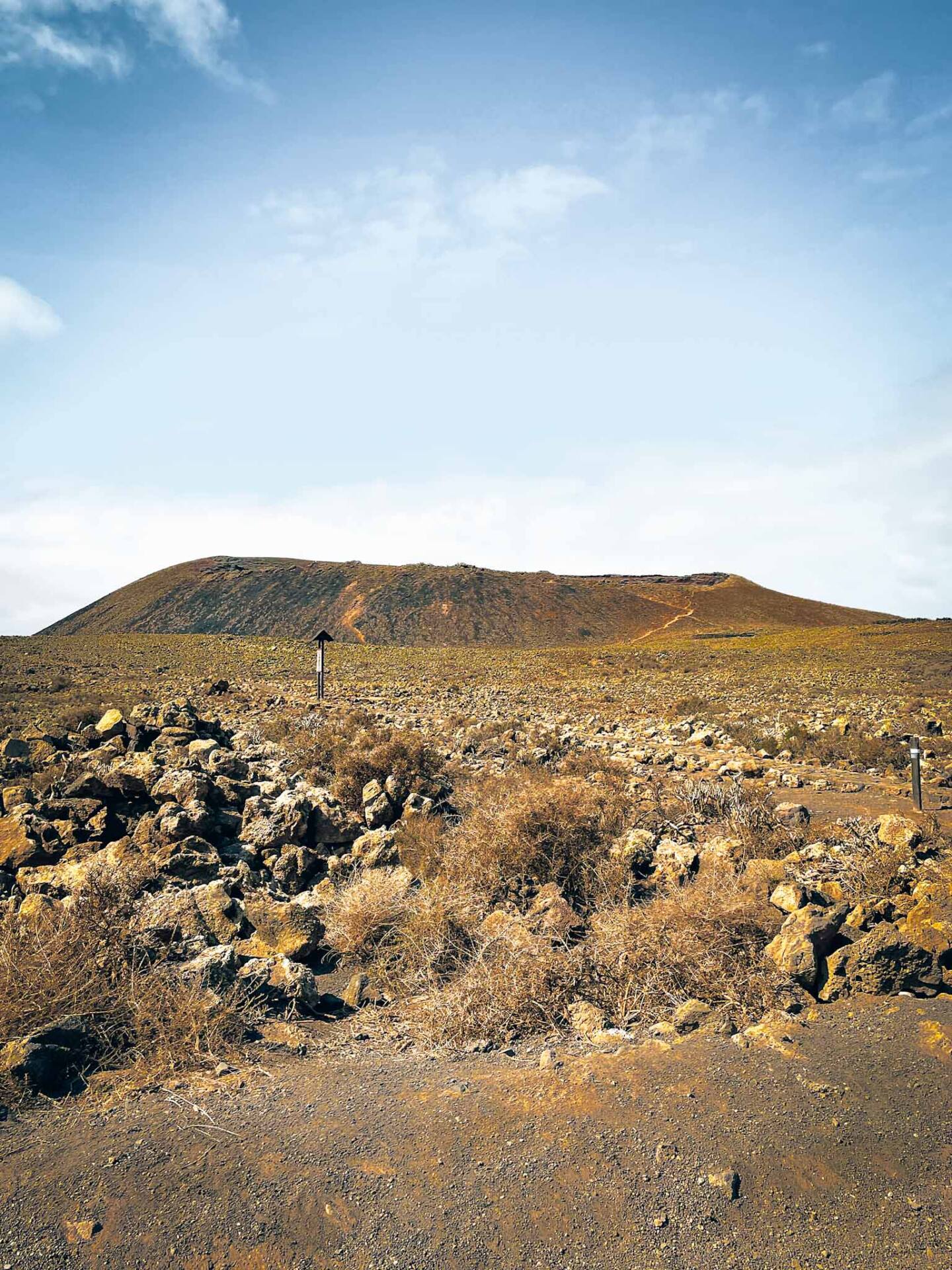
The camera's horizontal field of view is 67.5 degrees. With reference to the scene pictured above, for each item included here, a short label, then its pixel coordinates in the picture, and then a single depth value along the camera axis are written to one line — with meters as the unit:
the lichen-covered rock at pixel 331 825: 7.33
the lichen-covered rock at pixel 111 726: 10.22
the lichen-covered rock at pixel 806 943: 4.27
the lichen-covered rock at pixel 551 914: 5.05
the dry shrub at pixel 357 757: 8.73
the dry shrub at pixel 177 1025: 3.60
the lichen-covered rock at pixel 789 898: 4.93
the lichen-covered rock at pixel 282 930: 5.07
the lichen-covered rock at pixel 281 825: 7.02
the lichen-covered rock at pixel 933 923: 4.30
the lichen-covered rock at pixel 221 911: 4.98
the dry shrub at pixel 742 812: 6.57
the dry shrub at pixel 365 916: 5.29
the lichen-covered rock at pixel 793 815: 7.20
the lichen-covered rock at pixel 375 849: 6.77
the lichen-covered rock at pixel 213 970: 4.05
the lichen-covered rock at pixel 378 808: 7.65
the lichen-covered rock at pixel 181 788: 7.37
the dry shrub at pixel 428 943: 4.68
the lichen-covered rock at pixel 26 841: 6.14
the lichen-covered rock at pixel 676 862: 5.95
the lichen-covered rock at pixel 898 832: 5.99
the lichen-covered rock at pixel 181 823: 6.57
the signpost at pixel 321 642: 21.12
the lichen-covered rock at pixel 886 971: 4.17
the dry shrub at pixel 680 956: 4.21
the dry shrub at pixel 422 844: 6.46
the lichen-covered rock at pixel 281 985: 4.30
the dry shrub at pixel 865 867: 5.17
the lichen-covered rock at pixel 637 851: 6.21
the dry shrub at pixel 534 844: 6.01
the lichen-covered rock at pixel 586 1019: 4.00
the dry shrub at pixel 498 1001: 4.07
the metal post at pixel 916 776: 7.82
